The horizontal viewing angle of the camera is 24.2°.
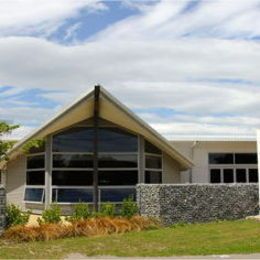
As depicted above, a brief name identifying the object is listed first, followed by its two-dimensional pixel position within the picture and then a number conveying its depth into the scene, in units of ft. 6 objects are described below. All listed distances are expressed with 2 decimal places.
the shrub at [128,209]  62.29
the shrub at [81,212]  60.13
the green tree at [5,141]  53.71
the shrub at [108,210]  62.02
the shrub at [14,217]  54.90
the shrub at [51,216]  57.82
